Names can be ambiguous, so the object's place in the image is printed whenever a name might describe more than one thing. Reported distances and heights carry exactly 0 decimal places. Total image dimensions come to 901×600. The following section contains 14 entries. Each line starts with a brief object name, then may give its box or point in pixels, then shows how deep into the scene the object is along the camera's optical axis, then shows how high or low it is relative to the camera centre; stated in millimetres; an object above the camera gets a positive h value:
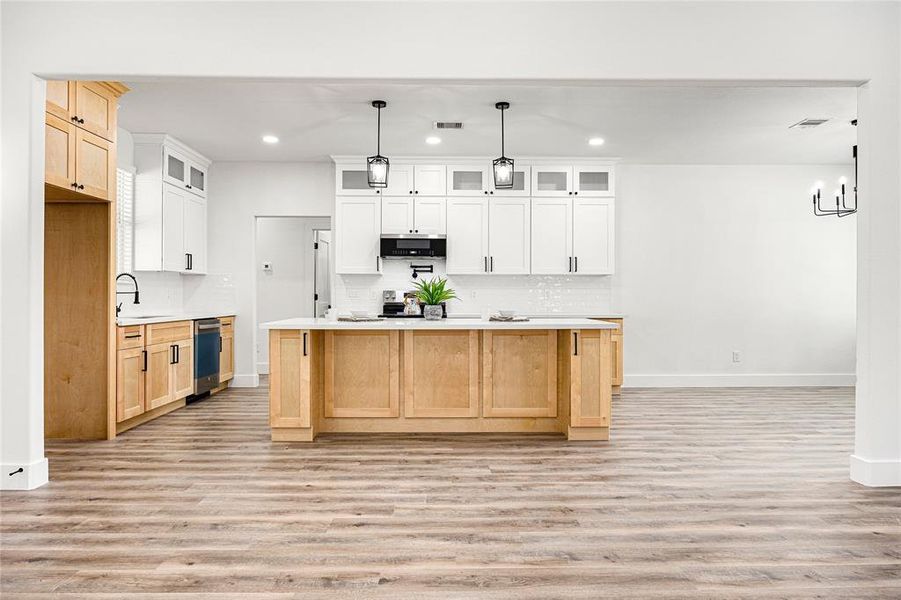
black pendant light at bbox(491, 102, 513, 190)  4531 +1042
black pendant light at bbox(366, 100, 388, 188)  4324 +1002
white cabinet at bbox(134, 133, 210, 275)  5578 +970
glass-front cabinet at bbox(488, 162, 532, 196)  6461 +1346
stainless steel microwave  6305 +613
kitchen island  4250 -605
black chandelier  5065 +1057
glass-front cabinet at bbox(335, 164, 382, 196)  6383 +1351
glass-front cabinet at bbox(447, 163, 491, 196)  6453 +1383
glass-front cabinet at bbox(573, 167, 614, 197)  6500 +1385
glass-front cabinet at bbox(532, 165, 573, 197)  6469 +1379
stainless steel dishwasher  5596 -573
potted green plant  4194 +42
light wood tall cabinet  4047 -48
